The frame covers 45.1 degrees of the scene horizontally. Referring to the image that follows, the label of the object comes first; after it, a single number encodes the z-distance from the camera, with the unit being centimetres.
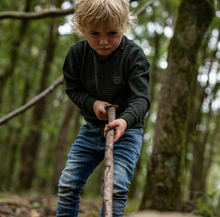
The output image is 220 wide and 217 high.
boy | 183
